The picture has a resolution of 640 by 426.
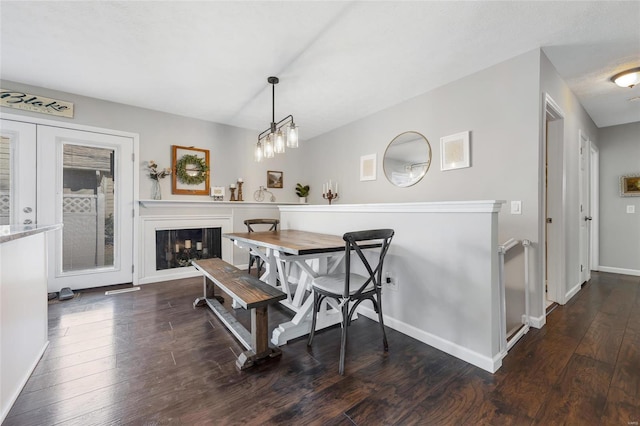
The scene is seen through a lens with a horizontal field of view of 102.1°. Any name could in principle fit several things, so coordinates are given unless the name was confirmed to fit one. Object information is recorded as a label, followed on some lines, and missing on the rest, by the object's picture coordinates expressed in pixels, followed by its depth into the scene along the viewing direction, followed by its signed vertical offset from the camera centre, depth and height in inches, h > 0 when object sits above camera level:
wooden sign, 110.9 +49.5
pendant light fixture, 95.8 +28.4
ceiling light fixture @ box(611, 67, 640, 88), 98.6 +52.8
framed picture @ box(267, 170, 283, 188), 188.4 +25.3
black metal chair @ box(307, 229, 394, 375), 65.1 -20.3
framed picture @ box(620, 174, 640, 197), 154.1 +16.5
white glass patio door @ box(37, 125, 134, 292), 120.8 +4.8
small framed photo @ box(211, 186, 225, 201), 163.2 +12.9
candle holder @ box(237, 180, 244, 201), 171.6 +15.4
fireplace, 142.1 -18.1
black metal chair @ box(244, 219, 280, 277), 134.0 -4.7
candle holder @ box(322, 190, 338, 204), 171.2 +11.9
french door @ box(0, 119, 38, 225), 111.8 +18.0
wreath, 152.3 +26.5
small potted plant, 197.7 +17.0
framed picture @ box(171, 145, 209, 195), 151.6 +25.4
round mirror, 123.1 +27.6
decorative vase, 144.0 +13.0
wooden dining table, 75.9 -18.1
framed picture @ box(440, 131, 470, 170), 105.7 +26.2
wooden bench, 66.8 -24.3
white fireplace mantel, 141.1 -4.2
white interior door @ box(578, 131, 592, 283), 132.1 +3.1
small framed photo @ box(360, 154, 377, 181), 151.9 +27.9
